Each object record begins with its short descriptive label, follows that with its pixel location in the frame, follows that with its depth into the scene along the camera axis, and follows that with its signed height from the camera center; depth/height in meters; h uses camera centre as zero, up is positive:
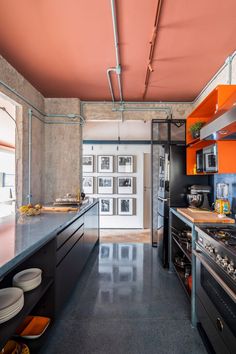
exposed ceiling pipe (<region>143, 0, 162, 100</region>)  1.51 +1.40
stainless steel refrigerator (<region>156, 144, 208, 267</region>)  2.66 -0.01
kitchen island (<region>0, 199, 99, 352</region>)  1.05 -0.60
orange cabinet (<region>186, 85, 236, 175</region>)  1.67 +0.65
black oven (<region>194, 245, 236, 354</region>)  1.06 -0.83
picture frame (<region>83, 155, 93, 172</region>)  5.14 +0.48
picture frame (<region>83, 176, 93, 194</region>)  5.18 -0.11
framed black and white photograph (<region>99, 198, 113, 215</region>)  5.17 -0.73
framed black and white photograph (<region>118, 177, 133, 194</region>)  5.12 -0.14
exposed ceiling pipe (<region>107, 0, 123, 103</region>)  1.51 +1.39
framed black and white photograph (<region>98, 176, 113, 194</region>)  5.16 -0.14
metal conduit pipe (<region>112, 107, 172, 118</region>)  3.41 +1.31
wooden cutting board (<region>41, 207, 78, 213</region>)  2.23 -0.36
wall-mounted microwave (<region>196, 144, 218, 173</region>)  1.89 +0.24
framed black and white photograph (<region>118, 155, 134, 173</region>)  5.09 +0.45
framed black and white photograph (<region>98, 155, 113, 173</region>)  5.12 +0.47
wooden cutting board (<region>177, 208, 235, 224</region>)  1.67 -0.36
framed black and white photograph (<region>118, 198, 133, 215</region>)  5.12 -0.72
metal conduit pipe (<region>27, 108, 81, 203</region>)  2.78 +0.49
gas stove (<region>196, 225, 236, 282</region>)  1.09 -0.44
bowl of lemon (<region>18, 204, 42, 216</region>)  1.99 -0.33
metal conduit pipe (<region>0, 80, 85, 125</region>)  2.25 +1.15
